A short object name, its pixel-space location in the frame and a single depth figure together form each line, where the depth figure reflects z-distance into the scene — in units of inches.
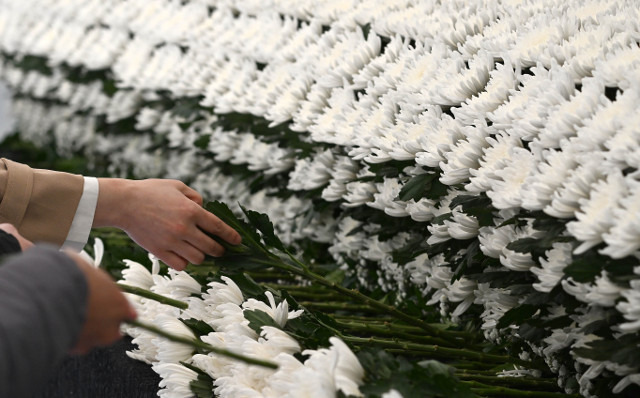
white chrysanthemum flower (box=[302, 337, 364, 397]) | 80.0
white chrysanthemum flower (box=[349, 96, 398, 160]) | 94.2
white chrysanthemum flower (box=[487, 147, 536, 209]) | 84.1
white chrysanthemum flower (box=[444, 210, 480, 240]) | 87.8
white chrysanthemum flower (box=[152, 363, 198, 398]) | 86.2
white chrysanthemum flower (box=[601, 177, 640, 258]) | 79.2
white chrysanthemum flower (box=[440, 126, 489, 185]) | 87.7
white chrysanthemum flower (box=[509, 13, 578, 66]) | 90.4
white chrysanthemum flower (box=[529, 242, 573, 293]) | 82.6
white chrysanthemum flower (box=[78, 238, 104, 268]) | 96.5
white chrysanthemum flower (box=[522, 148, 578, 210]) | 82.6
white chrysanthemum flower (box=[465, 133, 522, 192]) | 85.9
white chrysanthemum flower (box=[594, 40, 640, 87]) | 84.8
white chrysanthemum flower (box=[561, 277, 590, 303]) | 81.8
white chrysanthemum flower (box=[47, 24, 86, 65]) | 139.6
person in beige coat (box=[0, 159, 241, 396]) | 89.5
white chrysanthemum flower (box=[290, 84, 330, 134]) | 100.9
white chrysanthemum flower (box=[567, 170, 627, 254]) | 80.1
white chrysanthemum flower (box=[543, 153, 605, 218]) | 81.5
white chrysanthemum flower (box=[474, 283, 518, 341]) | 87.5
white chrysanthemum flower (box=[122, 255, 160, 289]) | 93.4
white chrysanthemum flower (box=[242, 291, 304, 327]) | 85.5
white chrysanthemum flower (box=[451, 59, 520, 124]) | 89.0
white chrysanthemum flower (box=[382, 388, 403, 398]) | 78.6
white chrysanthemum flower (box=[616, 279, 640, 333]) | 79.3
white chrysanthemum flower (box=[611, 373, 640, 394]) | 81.2
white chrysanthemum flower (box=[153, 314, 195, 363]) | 87.1
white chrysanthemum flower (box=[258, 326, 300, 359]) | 83.7
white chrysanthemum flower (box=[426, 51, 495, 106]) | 91.0
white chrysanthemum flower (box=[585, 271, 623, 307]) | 80.4
